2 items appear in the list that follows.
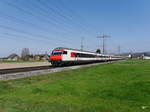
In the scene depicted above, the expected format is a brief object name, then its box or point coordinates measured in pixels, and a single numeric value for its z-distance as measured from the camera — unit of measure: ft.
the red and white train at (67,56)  81.15
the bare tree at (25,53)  344.08
